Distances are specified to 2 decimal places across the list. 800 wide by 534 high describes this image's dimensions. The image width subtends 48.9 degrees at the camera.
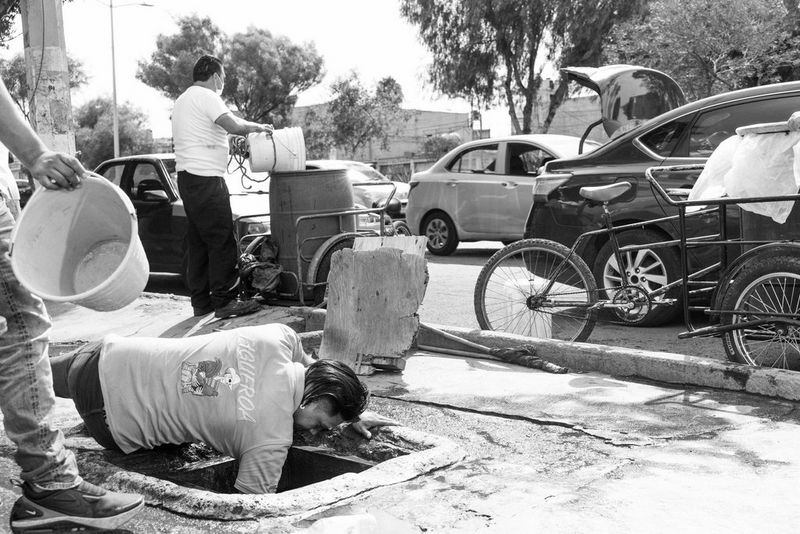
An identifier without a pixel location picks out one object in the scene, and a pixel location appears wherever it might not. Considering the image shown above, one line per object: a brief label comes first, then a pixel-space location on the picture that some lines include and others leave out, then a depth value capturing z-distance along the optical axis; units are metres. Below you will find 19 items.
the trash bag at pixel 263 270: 6.91
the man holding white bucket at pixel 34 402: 2.66
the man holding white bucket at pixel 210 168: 6.70
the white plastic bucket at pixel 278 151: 6.84
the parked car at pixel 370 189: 15.52
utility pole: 8.47
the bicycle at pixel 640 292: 4.51
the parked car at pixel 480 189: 11.28
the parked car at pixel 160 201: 9.21
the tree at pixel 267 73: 44.19
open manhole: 2.89
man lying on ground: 3.21
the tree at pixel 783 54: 17.75
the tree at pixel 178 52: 43.78
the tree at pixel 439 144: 42.78
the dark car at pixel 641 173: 6.03
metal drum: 6.94
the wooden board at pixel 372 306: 5.16
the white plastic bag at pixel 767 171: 4.54
